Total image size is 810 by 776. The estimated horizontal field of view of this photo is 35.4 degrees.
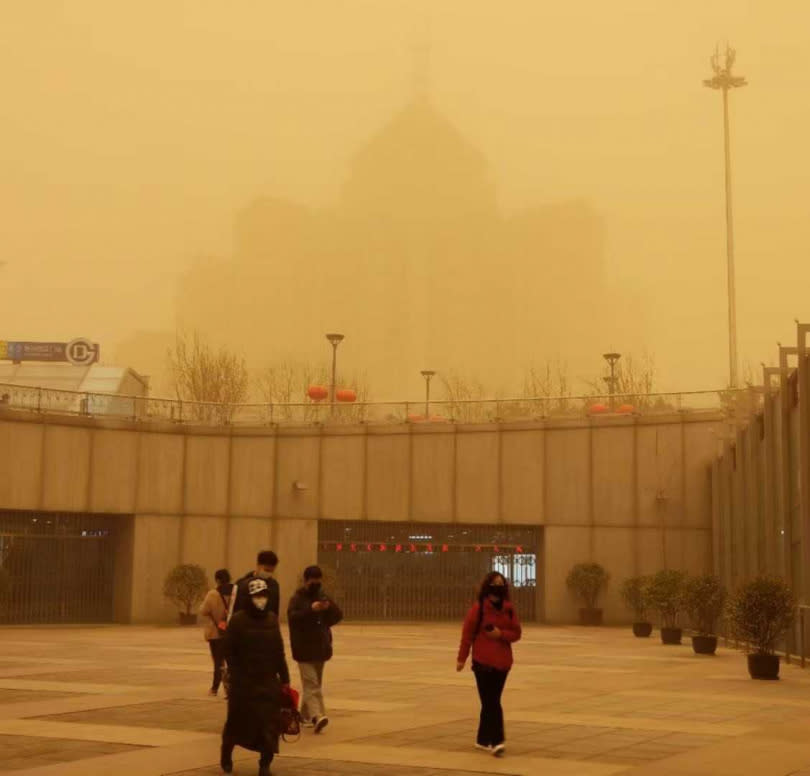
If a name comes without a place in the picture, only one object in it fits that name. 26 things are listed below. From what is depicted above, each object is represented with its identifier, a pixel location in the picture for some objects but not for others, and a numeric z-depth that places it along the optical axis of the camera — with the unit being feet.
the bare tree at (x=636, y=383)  144.25
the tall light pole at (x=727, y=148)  216.95
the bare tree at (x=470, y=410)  142.82
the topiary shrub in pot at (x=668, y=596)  101.96
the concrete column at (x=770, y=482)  93.04
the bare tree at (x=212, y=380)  269.44
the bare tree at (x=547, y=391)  142.41
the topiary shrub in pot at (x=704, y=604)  89.86
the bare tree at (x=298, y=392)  143.23
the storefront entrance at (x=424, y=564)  142.20
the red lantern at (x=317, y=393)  168.55
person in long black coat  34.04
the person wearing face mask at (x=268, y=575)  39.32
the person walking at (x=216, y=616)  52.65
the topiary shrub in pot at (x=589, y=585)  134.10
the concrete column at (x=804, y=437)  80.33
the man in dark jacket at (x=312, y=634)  44.37
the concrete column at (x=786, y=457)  86.53
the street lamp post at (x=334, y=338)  178.68
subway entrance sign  295.07
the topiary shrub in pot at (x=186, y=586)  127.75
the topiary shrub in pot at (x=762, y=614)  69.00
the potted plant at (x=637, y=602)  114.93
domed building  441.27
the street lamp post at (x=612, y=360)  186.91
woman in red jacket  39.58
